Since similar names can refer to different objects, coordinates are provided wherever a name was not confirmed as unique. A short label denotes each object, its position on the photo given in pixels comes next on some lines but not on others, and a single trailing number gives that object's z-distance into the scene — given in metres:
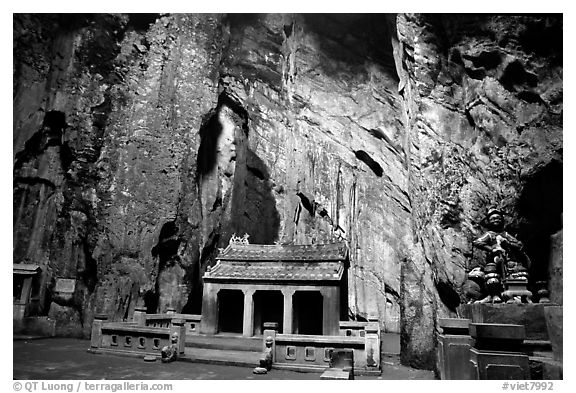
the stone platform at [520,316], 7.21
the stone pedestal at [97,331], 11.17
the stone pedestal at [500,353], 5.83
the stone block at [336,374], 6.69
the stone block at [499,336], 5.79
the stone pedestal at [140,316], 13.90
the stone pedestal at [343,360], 7.55
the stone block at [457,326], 6.97
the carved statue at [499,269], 7.76
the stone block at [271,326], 10.27
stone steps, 10.02
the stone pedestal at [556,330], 6.58
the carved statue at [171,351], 10.06
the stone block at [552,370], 6.26
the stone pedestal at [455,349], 6.81
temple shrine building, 14.24
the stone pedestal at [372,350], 9.80
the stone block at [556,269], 8.99
